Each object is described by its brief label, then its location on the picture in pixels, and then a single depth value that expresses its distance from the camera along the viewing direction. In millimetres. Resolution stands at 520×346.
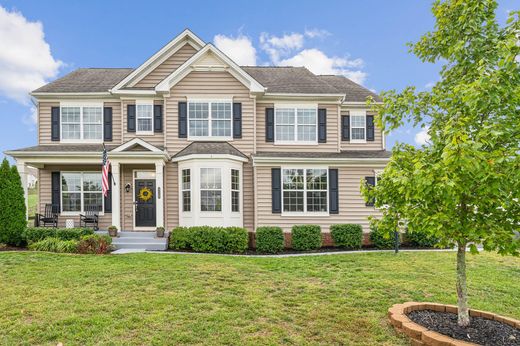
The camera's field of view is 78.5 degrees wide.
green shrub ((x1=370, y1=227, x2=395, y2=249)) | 12570
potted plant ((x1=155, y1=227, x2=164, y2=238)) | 12383
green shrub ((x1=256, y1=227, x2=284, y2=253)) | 11891
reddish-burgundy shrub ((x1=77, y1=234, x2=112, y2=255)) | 10492
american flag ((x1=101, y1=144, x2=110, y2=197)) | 11781
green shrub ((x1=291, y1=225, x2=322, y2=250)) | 12086
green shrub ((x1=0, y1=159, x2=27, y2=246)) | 11633
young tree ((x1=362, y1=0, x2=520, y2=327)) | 3600
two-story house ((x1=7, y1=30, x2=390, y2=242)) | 12812
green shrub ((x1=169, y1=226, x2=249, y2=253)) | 11375
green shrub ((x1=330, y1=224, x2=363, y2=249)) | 12438
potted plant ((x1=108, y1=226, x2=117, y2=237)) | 12352
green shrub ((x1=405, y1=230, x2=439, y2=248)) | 12539
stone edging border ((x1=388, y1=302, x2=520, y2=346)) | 4074
